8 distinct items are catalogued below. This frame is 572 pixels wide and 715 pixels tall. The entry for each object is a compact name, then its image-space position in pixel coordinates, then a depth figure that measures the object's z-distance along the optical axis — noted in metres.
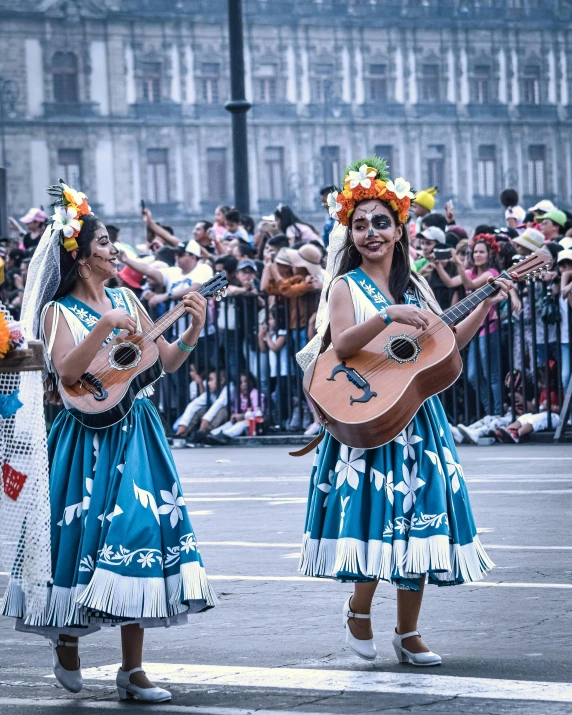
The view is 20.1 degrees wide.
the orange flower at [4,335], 5.61
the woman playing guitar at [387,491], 6.22
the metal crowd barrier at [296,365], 15.18
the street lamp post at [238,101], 18.48
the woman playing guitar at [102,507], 5.89
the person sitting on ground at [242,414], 17.19
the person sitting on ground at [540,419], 15.18
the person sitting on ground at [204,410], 17.42
